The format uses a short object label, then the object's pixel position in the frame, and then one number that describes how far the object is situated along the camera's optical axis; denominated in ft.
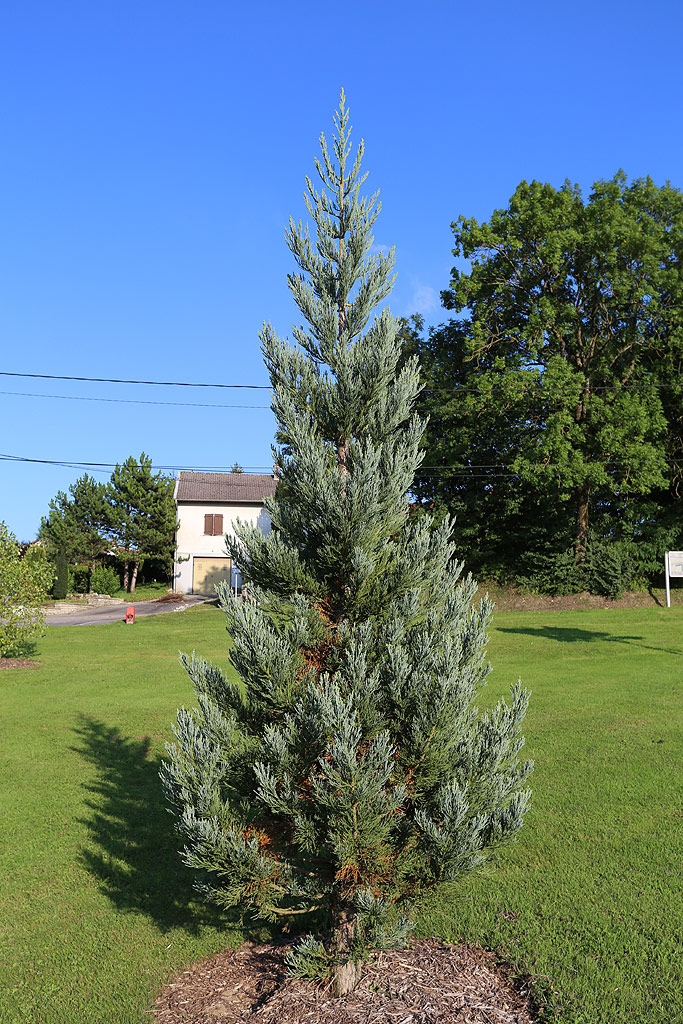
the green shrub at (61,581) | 146.02
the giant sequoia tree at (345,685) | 15.16
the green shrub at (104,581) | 162.81
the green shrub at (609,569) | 100.17
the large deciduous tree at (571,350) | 98.02
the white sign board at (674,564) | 94.89
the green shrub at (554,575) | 102.68
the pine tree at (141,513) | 155.53
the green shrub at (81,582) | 165.15
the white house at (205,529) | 161.89
